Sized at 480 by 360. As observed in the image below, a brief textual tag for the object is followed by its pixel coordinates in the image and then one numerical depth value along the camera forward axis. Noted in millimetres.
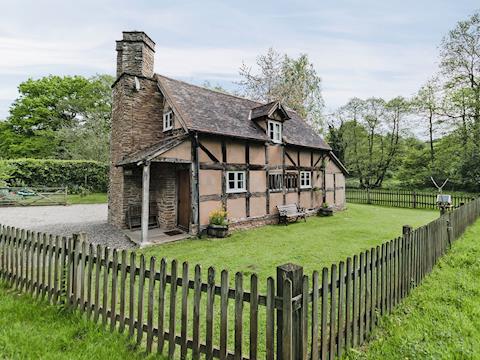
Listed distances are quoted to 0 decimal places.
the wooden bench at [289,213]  14277
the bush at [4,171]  19439
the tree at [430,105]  30359
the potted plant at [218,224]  11094
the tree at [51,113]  33781
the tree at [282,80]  29438
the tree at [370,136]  35375
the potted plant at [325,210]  17078
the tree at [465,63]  26172
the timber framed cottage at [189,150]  11453
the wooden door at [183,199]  11699
